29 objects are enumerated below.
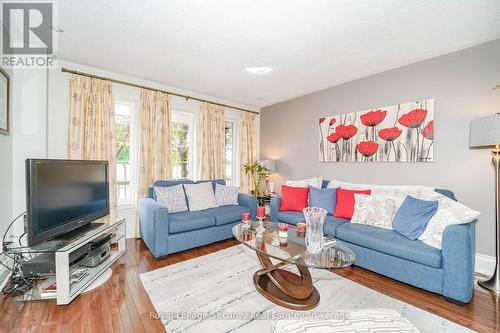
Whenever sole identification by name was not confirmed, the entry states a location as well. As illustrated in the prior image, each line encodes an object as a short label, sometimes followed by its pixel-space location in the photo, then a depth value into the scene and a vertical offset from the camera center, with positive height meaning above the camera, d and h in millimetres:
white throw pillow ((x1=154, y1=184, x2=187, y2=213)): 3215 -489
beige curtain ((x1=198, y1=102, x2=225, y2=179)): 4314 +459
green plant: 4814 -144
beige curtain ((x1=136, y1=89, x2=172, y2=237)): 3592 +418
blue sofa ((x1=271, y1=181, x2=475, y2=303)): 1875 -890
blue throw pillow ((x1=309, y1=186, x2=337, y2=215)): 3240 -508
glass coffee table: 1766 -766
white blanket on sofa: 1994 -443
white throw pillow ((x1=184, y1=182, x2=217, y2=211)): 3463 -510
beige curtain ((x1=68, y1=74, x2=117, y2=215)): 3049 +614
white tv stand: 1787 -982
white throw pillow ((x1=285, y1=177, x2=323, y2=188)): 3698 -309
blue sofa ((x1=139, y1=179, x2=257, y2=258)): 2723 -829
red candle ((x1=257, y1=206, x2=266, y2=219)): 2459 -542
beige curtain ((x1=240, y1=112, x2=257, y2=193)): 5027 +458
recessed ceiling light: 3166 +1403
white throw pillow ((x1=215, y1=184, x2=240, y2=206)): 3812 -529
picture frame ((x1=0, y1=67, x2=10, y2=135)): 2109 +629
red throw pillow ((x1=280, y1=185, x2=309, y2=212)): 3471 -540
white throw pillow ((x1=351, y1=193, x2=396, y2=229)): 2604 -567
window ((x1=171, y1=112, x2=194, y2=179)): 4133 +382
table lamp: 4773 -5
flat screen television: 1815 -303
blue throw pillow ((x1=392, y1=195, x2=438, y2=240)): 2250 -556
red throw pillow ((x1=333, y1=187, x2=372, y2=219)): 2986 -537
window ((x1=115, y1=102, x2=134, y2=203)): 3553 +258
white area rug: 1668 -1199
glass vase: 1932 -568
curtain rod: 3012 +1286
